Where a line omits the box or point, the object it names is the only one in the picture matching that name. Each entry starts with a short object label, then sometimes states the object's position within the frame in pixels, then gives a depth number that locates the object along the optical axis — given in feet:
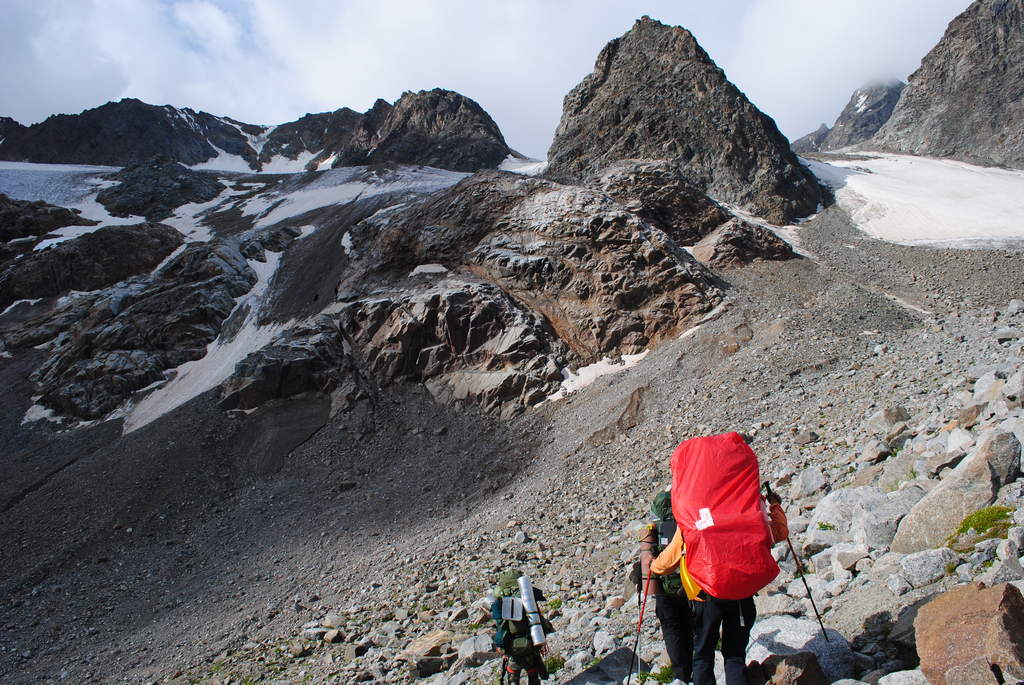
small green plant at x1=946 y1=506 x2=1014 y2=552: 16.89
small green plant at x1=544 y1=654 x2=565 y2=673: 21.70
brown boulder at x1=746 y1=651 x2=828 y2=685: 13.73
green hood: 17.11
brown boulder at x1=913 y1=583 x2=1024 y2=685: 11.01
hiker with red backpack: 13.58
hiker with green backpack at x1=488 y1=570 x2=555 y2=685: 18.90
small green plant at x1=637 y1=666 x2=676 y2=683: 17.21
